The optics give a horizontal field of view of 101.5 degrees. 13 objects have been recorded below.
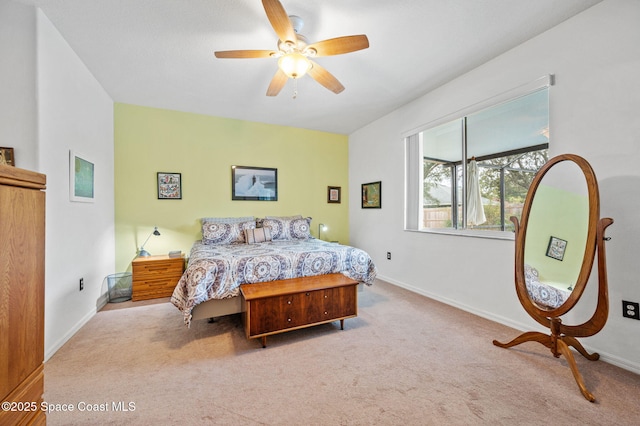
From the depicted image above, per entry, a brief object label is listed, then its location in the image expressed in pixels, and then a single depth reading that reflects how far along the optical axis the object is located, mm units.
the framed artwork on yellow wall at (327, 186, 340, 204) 5004
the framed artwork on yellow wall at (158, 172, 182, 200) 3818
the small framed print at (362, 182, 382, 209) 4293
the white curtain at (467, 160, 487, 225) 3025
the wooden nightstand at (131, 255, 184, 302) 3273
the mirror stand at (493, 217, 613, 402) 1626
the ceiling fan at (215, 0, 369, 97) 1882
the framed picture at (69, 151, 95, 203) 2410
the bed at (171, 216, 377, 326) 2275
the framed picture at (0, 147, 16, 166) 1874
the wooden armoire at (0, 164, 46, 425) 550
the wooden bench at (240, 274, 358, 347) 2141
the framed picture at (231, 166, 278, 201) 4258
